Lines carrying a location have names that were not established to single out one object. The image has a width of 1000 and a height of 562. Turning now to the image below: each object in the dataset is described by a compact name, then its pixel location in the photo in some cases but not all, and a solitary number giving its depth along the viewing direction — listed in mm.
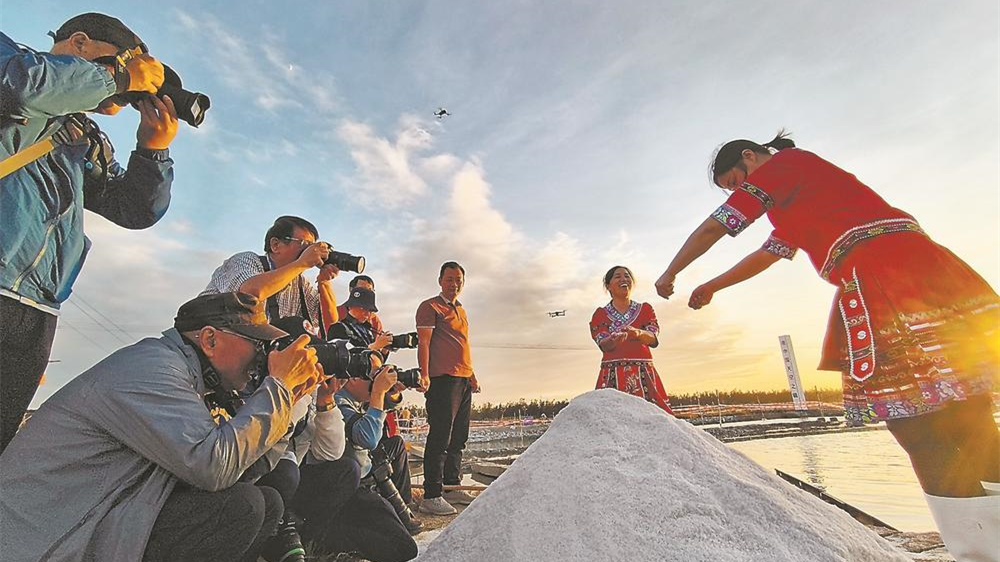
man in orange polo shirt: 4012
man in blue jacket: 1464
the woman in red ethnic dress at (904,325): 1443
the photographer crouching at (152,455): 1292
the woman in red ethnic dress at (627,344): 3518
